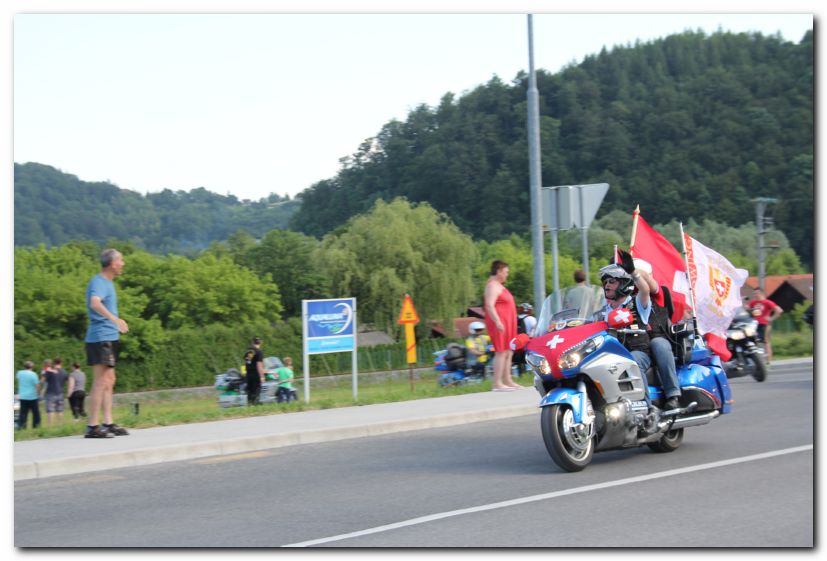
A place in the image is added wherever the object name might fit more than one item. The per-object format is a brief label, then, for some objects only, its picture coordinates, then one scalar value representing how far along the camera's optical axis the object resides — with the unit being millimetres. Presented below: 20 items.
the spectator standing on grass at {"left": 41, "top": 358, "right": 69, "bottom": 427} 27031
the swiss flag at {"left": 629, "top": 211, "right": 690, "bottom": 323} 9398
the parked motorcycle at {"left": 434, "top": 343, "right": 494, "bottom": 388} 21959
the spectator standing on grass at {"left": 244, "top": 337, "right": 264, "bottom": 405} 24109
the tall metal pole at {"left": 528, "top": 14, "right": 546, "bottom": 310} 17469
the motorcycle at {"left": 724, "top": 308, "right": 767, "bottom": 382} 17500
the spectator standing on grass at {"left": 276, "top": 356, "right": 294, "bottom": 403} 25625
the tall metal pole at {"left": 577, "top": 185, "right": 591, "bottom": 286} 16164
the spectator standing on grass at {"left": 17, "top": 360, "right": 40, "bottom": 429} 23762
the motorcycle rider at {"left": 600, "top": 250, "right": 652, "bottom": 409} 8781
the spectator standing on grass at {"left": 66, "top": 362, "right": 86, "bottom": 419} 28312
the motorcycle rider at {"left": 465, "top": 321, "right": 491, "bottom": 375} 22156
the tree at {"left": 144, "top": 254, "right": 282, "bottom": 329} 80438
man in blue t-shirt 10492
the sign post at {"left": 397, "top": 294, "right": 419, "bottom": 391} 21469
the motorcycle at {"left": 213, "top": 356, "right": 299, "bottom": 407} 25469
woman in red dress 15438
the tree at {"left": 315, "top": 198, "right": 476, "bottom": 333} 72688
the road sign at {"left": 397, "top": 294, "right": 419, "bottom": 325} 21453
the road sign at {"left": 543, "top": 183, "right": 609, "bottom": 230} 16250
